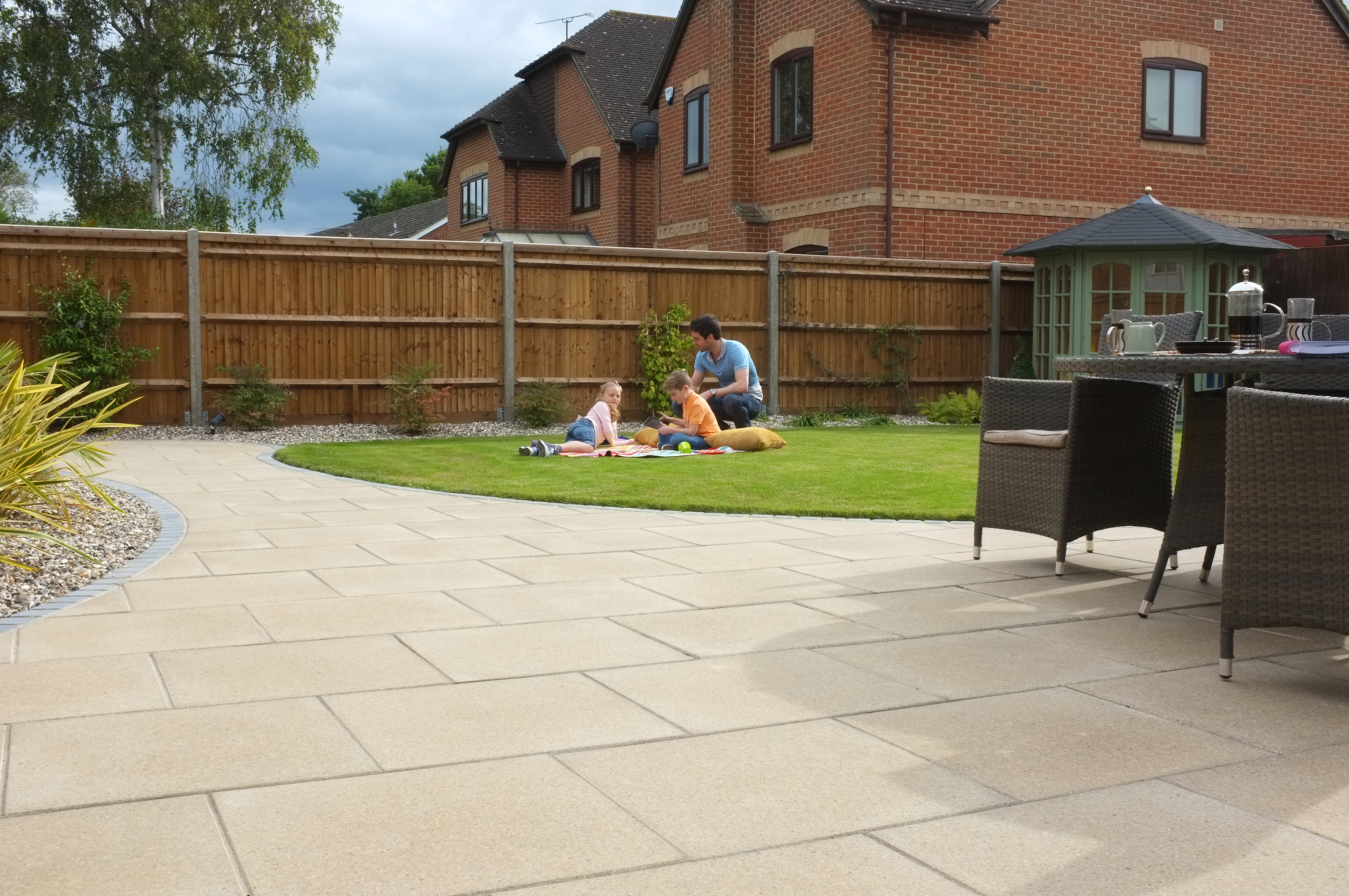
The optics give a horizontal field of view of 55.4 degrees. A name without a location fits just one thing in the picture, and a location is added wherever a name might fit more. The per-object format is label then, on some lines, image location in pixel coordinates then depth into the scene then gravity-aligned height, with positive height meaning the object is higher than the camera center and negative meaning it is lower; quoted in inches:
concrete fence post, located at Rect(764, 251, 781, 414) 649.6 +14.5
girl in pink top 460.8 -24.3
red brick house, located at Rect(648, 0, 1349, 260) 720.3 +149.5
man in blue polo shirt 498.3 -3.2
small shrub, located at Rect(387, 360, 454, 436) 563.5 -15.7
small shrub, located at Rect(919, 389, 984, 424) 654.5 -21.9
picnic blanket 458.0 -31.1
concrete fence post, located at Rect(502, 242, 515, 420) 600.4 +18.1
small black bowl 199.8 +3.1
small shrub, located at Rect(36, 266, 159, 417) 526.9 +13.1
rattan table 198.2 -16.2
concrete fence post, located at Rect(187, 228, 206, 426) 553.0 +22.7
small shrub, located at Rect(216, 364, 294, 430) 552.1 -15.0
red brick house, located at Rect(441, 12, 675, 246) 1070.4 +198.7
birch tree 959.0 +213.0
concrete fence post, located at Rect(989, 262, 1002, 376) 698.8 +26.2
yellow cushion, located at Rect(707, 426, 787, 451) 472.1 -26.9
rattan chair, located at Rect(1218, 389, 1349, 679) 152.4 -17.8
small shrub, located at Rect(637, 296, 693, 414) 618.2 +7.4
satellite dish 1021.8 +183.9
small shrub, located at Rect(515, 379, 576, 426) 592.4 -18.0
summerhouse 626.2 +51.3
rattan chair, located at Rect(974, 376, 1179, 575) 226.2 -18.8
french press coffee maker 198.7 +8.4
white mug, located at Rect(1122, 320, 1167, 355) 200.1 +4.6
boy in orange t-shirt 468.4 -20.4
